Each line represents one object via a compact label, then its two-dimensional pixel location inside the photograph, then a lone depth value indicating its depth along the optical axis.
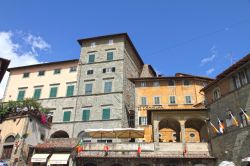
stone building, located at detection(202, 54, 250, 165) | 15.50
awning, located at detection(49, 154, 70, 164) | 18.77
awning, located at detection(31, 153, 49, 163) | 18.91
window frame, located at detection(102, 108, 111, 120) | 24.77
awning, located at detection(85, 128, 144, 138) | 19.78
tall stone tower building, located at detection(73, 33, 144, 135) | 24.99
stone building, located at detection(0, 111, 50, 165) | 18.71
